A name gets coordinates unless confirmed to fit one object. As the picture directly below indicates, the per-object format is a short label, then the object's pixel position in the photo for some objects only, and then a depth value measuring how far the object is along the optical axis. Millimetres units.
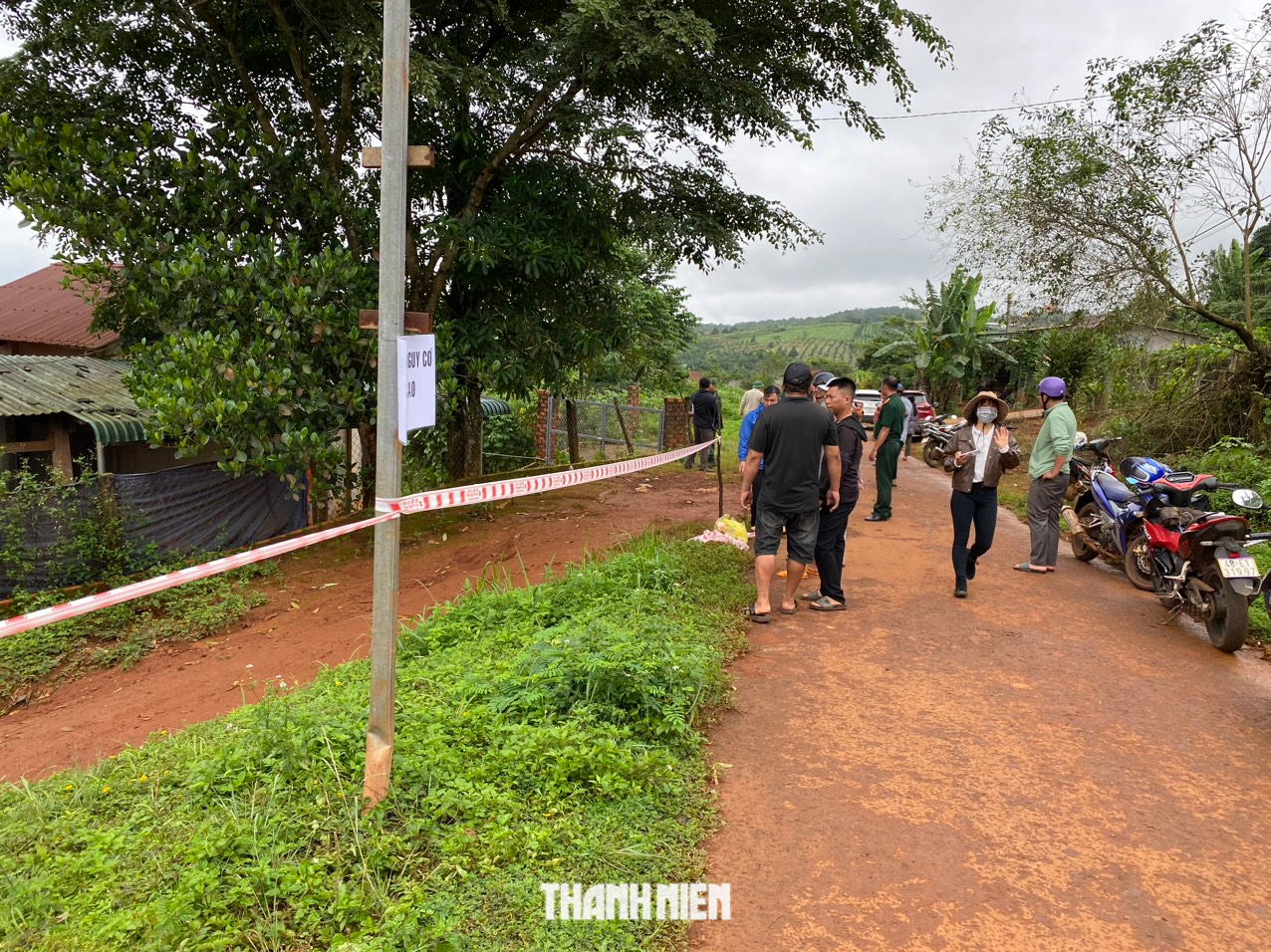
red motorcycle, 4984
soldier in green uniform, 9008
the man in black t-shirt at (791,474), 5223
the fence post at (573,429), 15453
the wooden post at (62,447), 10586
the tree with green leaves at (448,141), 7816
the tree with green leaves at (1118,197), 10250
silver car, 20094
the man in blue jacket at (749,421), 7730
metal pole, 2848
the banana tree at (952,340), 22484
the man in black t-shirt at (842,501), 5715
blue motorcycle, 6320
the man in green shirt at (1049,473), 6633
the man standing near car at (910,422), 15473
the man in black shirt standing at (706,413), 13250
